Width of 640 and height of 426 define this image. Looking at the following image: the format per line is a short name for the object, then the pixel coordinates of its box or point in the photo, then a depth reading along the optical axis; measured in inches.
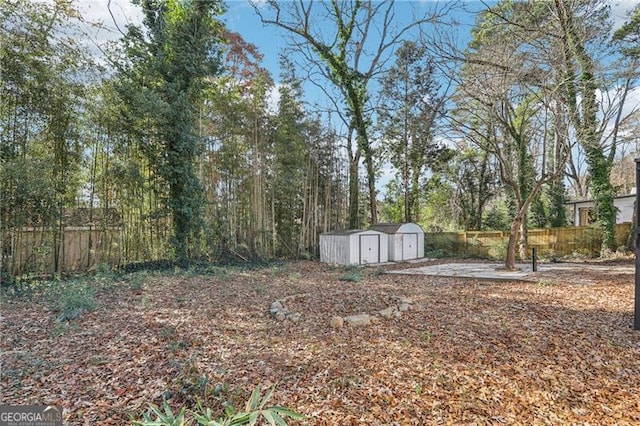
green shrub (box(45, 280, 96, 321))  136.4
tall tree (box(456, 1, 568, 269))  254.7
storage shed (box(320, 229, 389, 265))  350.6
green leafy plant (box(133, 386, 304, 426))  62.6
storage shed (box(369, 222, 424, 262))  391.5
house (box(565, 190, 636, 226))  512.7
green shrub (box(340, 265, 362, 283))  240.5
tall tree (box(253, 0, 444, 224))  419.8
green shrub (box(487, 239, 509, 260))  417.7
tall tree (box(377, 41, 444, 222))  456.8
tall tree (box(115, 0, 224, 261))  260.2
